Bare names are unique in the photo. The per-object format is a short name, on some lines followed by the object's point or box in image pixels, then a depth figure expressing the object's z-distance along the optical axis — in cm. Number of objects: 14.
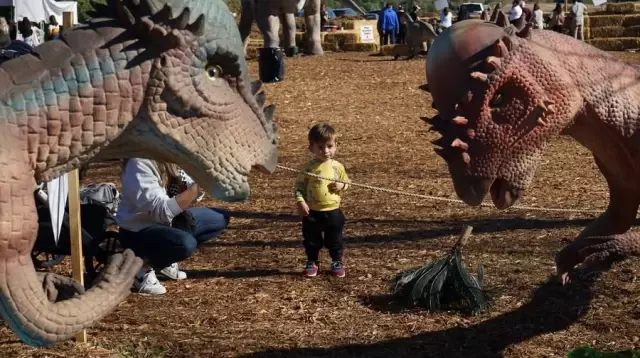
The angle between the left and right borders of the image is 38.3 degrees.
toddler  582
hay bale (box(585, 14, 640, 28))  2556
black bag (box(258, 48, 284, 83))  1522
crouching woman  532
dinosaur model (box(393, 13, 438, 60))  2023
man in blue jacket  2741
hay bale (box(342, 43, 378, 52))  2494
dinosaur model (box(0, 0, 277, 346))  238
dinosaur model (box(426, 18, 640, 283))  308
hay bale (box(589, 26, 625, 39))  2538
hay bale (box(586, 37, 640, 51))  2336
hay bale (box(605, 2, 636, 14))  2684
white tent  2333
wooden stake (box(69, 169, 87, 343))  451
